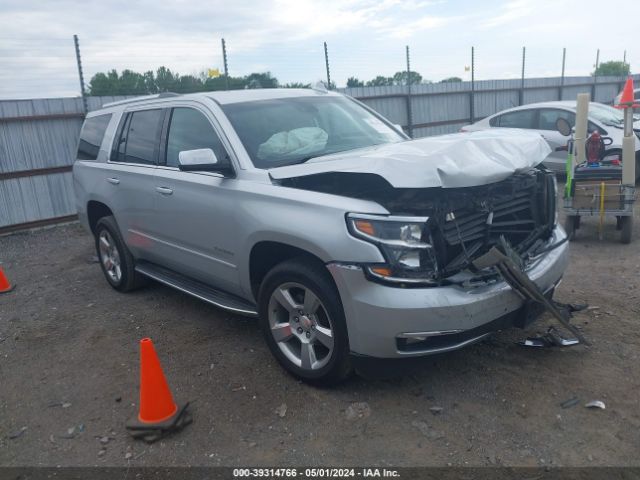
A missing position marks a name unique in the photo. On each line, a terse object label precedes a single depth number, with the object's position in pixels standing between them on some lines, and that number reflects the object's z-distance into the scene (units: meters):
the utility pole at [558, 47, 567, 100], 20.00
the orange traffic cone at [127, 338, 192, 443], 3.27
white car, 10.02
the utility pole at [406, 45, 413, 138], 14.40
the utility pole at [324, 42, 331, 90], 12.71
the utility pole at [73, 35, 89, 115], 9.70
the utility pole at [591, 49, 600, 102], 21.67
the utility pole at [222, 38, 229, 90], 11.05
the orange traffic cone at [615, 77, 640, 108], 6.26
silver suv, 3.10
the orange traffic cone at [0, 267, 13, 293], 6.38
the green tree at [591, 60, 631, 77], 35.49
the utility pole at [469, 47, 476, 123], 16.38
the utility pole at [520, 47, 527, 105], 17.97
